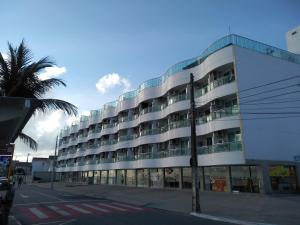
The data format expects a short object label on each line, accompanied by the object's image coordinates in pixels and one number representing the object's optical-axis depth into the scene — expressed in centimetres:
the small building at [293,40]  3041
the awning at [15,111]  554
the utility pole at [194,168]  1360
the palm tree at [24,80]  958
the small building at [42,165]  6938
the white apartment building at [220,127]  2093
